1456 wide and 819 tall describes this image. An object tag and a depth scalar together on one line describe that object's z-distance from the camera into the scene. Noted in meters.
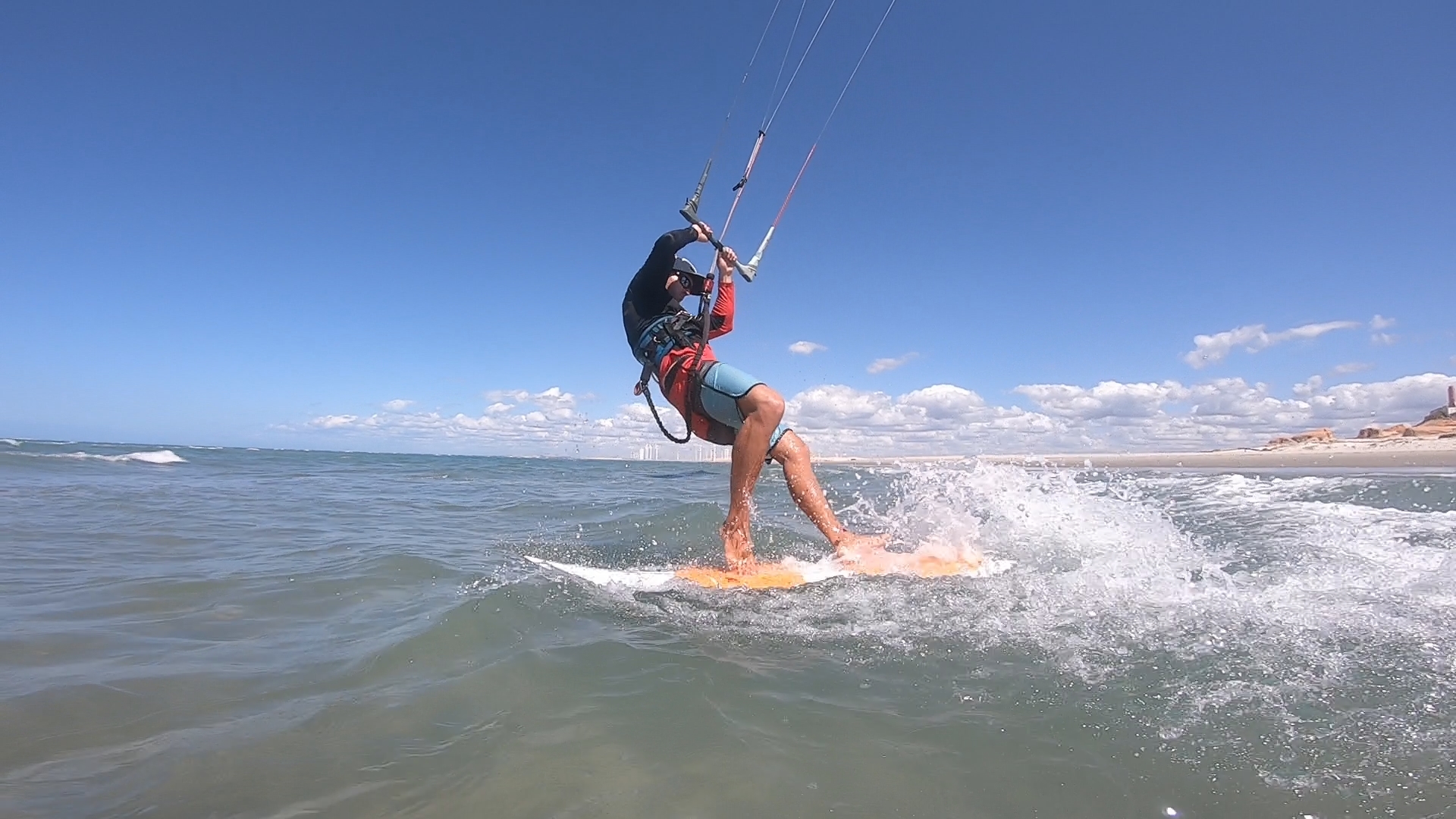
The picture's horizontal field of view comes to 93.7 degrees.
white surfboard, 4.20
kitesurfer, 4.76
